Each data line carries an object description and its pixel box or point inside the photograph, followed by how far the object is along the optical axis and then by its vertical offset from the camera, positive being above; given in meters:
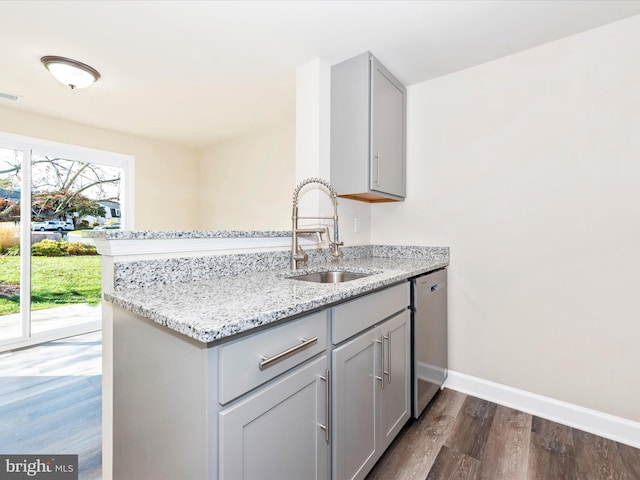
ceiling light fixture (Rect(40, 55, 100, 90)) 2.18 +1.21
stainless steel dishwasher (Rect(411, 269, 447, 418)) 1.71 -0.58
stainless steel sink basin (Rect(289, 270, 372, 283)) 1.80 -0.21
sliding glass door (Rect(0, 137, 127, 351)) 3.09 +0.02
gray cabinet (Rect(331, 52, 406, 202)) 2.01 +0.74
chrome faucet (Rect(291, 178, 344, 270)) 1.78 +0.00
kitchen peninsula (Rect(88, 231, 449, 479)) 0.77 -0.36
